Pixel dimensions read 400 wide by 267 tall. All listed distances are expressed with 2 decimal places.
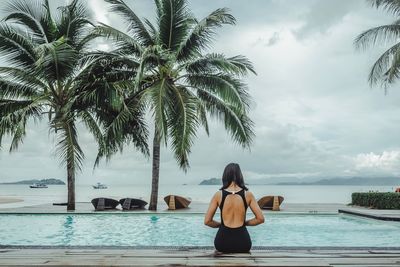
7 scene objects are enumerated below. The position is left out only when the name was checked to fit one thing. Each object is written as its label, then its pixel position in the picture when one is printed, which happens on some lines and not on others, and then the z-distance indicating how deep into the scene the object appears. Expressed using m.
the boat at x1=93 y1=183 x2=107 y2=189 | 155.16
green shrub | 19.66
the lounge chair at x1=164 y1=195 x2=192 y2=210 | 19.62
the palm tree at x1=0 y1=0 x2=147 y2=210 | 17.70
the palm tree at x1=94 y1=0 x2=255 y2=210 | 17.38
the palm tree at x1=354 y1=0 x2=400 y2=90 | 19.72
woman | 5.77
